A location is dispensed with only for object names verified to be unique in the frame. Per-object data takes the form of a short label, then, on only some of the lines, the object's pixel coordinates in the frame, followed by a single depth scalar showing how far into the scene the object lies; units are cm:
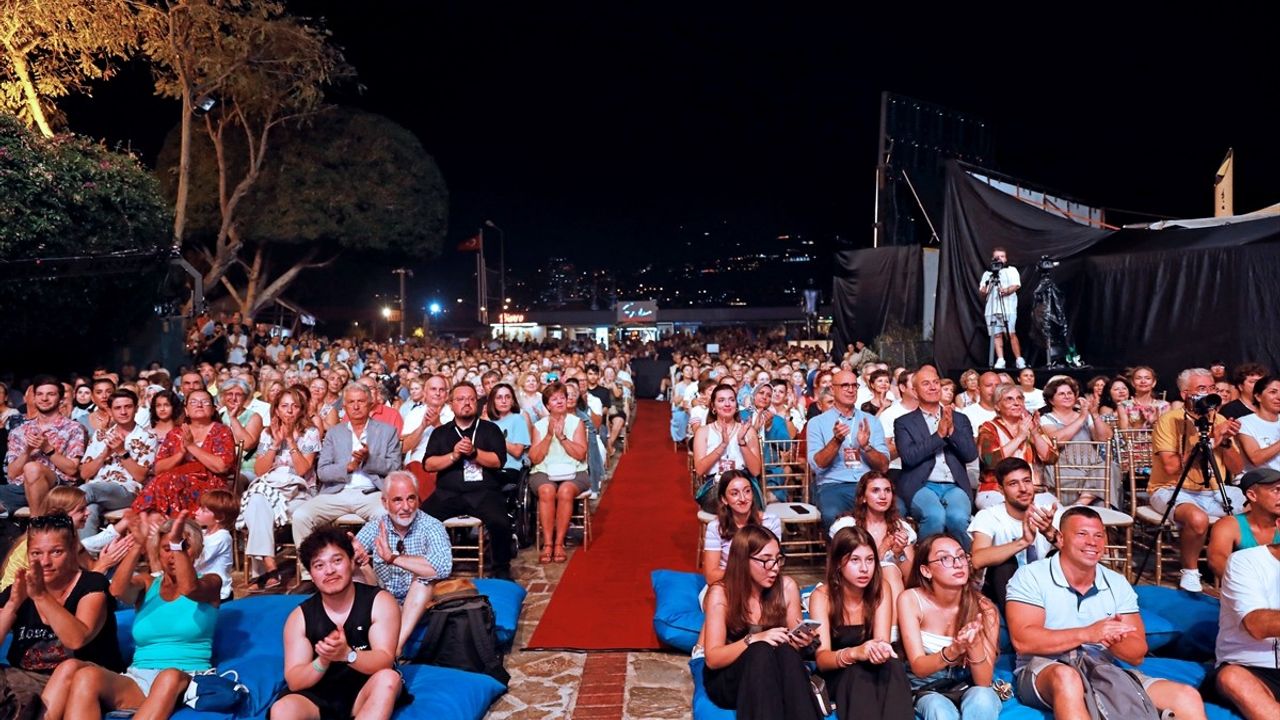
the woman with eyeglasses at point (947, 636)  350
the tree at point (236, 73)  1792
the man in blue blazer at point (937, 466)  538
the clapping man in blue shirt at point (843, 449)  577
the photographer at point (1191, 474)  528
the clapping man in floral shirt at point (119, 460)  641
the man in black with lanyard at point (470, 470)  612
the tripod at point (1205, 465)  514
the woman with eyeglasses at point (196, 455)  552
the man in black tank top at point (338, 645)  343
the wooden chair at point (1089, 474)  605
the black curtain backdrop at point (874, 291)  1519
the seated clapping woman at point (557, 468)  681
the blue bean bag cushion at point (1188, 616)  448
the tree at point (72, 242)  1083
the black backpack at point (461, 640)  435
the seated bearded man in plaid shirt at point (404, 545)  439
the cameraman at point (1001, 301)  1113
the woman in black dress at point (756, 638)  343
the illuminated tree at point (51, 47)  1457
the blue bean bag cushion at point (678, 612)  472
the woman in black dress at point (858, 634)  345
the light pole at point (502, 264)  3082
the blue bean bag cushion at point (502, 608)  447
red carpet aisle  507
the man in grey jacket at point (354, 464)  601
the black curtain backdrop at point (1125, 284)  927
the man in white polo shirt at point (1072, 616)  346
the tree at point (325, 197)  2267
